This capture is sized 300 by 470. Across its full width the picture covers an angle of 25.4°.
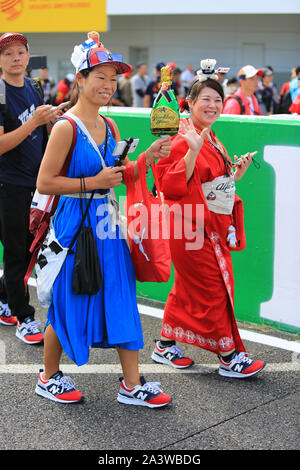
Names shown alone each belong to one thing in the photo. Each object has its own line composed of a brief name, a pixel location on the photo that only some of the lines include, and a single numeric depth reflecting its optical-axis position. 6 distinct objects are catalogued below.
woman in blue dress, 3.34
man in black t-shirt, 4.32
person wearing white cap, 8.08
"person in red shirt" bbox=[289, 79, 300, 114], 7.46
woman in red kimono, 3.83
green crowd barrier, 4.64
